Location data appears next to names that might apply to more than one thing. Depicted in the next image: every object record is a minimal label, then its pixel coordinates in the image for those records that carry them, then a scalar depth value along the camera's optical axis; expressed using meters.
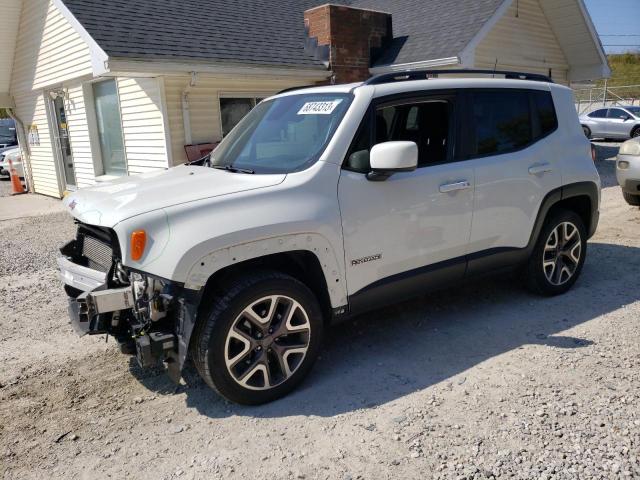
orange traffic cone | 15.92
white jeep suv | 3.21
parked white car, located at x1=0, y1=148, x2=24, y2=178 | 18.31
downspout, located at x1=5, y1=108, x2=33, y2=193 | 15.49
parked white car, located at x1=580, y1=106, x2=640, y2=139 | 22.86
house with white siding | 10.26
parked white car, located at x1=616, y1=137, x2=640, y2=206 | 8.13
